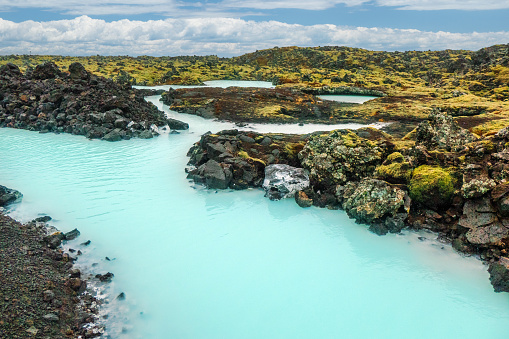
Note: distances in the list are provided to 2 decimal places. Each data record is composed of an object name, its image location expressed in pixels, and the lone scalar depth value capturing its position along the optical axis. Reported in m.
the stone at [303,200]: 15.20
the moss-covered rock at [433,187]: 13.31
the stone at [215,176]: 16.77
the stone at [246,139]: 21.08
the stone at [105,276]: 9.76
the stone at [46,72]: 35.50
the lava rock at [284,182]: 16.16
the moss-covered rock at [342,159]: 16.19
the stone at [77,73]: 34.78
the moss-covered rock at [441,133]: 16.17
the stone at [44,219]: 12.80
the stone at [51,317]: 7.57
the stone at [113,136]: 26.27
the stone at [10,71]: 36.78
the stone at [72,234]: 11.80
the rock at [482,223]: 11.20
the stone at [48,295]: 8.15
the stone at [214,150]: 18.62
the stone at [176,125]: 30.02
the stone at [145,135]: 27.45
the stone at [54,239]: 10.97
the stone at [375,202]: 13.27
